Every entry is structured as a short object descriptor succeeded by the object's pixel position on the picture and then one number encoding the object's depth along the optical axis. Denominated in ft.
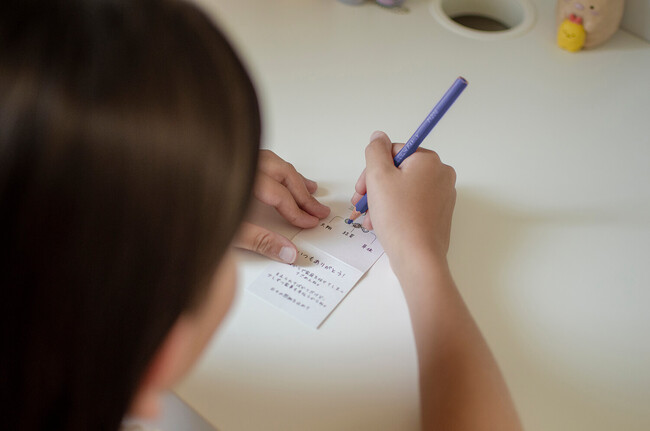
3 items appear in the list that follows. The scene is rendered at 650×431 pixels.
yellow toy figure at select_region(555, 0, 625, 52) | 2.64
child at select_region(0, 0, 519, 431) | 0.80
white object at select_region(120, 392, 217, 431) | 1.59
